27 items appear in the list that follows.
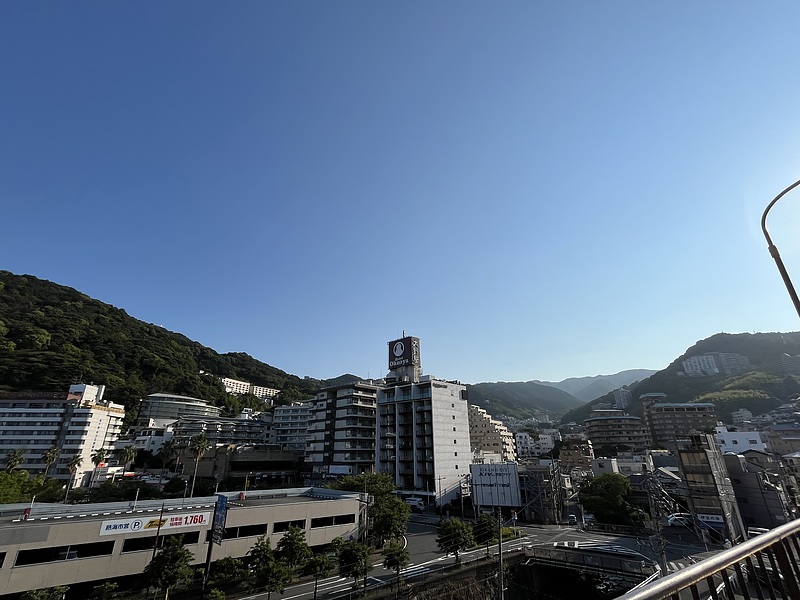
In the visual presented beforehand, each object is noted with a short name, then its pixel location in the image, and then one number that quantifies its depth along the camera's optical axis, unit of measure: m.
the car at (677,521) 46.83
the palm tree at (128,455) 76.56
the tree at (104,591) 24.86
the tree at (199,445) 71.88
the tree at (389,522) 36.81
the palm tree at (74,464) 71.31
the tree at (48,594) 22.48
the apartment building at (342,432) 78.56
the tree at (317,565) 29.39
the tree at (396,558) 30.44
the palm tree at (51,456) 66.97
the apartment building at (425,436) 69.69
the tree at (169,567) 25.23
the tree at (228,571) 29.27
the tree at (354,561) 29.24
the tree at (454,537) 34.58
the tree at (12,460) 60.12
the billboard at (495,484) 58.91
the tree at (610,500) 51.09
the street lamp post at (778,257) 9.08
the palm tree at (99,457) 73.68
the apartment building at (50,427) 80.31
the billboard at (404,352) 85.94
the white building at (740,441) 78.56
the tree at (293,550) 29.97
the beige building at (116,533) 24.81
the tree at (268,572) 27.14
